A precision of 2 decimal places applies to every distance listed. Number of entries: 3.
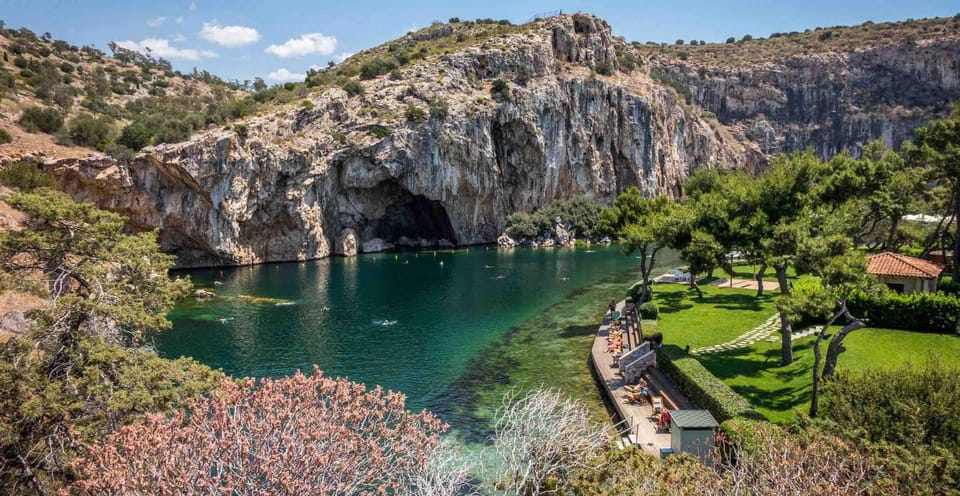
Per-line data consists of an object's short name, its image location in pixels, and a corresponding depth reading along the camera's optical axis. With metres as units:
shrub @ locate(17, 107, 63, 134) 55.00
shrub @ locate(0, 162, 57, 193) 46.00
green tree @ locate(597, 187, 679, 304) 31.59
